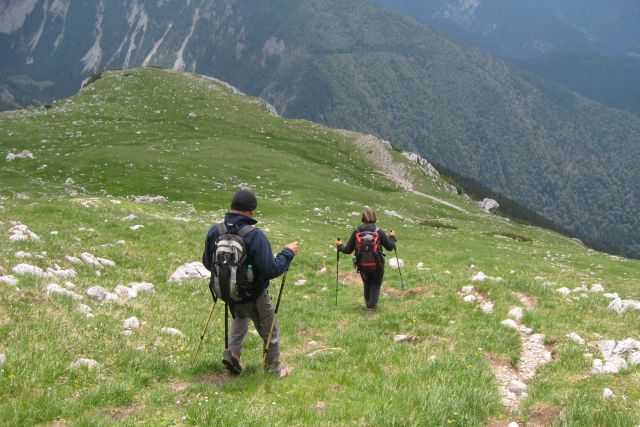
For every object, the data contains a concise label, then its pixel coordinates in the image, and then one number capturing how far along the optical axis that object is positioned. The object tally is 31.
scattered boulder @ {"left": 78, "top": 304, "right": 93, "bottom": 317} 9.97
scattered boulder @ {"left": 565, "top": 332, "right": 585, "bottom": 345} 10.55
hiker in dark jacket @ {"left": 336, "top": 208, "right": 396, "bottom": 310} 14.80
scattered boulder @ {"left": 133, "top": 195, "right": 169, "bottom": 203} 42.17
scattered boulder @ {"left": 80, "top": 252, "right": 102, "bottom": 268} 15.05
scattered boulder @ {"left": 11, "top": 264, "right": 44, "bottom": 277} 11.63
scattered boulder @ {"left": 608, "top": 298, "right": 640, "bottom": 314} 13.49
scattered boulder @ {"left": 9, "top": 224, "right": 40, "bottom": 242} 15.55
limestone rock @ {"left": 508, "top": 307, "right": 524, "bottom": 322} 13.02
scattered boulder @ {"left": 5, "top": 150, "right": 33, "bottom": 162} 50.42
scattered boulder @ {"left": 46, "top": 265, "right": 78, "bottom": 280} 12.45
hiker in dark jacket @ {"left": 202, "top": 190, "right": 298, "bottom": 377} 8.27
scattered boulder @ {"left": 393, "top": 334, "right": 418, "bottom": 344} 11.41
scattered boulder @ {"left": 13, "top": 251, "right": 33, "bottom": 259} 13.07
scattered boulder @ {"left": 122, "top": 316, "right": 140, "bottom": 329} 10.06
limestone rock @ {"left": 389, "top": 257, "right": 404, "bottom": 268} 22.42
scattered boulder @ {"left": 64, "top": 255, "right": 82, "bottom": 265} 14.56
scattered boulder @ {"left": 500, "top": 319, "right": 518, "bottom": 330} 12.17
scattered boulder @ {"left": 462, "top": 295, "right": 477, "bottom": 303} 15.12
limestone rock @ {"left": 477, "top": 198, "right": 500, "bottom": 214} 103.30
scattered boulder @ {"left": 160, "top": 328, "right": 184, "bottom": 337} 10.27
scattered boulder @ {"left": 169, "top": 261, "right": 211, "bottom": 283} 16.14
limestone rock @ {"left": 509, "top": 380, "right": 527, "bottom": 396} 8.19
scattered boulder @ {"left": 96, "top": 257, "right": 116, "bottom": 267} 15.77
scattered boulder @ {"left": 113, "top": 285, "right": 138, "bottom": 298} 12.69
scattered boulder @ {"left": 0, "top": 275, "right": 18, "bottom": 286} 10.12
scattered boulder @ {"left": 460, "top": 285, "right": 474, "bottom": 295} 16.31
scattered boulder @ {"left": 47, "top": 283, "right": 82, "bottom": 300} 10.59
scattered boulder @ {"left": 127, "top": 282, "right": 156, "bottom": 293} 13.66
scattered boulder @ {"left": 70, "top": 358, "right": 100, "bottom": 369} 7.54
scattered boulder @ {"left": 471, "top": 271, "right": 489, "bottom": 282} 17.36
